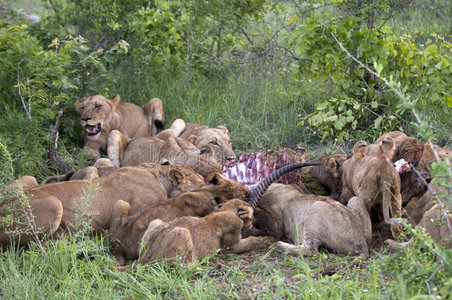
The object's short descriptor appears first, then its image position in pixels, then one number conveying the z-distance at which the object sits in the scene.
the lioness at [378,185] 13.13
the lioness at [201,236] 11.93
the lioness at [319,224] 12.60
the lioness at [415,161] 14.45
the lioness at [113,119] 20.12
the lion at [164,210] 12.88
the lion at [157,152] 17.66
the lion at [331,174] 15.48
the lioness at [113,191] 13.58
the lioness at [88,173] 15.94
